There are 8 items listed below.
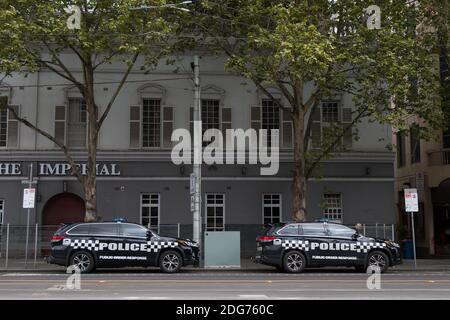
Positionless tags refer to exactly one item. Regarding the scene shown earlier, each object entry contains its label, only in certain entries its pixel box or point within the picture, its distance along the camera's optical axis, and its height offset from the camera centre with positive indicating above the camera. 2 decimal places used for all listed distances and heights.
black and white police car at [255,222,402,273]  18.75 -1.08
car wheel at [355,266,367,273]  19.24 -1.84
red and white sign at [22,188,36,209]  20.66 +0.77
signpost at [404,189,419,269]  21.58 +0.56
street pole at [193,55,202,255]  20.97 +1.51
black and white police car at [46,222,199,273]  18.47 -1.00
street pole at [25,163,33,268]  21.19 -1.07
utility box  20.94 -1.25
